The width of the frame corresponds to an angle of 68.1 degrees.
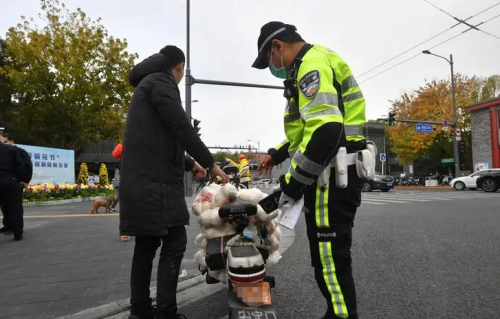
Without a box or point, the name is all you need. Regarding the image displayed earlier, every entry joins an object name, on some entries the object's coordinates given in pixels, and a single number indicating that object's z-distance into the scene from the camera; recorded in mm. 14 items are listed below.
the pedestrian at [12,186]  5852
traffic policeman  1904
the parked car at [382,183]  23609
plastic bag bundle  2584
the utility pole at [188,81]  14850
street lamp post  26017
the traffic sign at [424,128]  26750
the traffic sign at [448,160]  34525
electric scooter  1986
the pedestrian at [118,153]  5988
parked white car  21156
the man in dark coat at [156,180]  2432
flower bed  14500
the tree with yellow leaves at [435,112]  33156
